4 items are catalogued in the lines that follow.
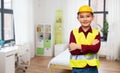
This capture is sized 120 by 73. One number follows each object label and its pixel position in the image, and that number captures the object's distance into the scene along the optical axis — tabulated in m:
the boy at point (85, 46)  1.47
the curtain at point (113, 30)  5.90
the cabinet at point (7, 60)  3.64
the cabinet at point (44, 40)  6.50
